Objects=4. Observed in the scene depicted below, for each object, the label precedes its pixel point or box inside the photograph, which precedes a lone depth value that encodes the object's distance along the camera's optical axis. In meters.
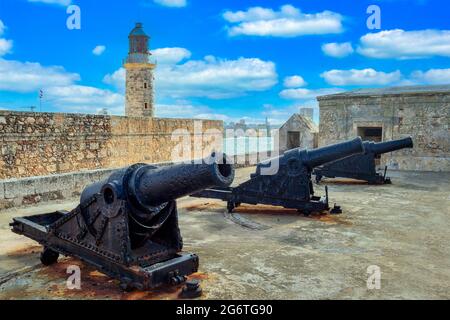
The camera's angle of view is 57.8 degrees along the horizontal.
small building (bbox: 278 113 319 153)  18.33
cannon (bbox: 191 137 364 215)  7.02
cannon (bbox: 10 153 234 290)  3.27
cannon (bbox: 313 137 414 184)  10.91
